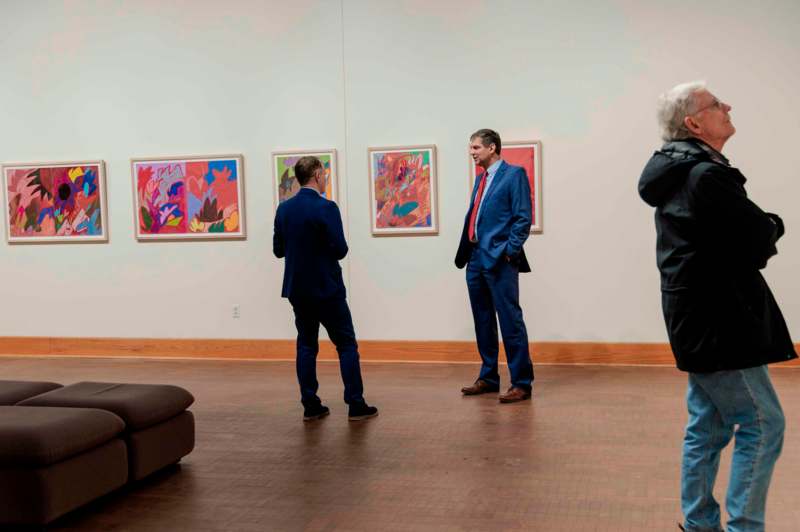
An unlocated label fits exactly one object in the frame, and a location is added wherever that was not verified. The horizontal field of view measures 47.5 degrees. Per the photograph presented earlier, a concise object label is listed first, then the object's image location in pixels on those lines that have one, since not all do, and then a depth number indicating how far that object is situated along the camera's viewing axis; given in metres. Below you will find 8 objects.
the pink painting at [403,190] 8.28
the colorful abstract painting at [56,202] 9.09
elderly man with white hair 3.09
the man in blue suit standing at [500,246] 6.44
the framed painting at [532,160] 8.01
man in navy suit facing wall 5.86
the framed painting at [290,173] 8.50
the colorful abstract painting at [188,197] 8.73
